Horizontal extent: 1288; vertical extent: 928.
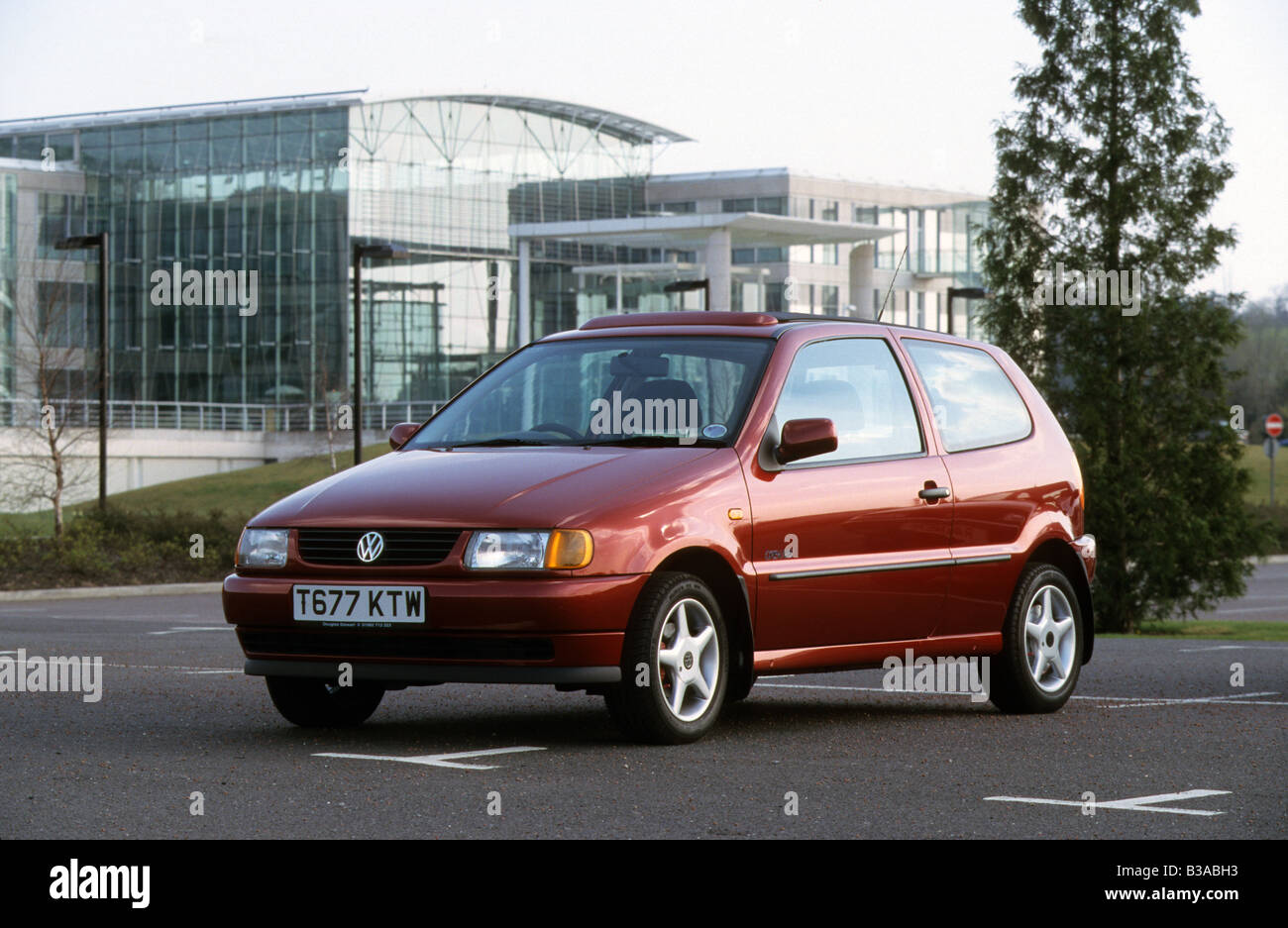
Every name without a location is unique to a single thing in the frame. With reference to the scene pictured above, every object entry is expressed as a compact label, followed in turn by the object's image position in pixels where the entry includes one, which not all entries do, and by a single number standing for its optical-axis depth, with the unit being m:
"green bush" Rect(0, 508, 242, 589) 27.77
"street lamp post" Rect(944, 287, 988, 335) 47.79
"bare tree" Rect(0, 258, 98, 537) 36.56
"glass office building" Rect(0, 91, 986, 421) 72.38
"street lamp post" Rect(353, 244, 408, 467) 35.34
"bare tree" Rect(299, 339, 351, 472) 62.06
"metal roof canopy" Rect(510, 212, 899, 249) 63.91
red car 7.85
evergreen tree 28.03
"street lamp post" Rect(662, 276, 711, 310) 46.55
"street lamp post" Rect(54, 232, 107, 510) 33.34
